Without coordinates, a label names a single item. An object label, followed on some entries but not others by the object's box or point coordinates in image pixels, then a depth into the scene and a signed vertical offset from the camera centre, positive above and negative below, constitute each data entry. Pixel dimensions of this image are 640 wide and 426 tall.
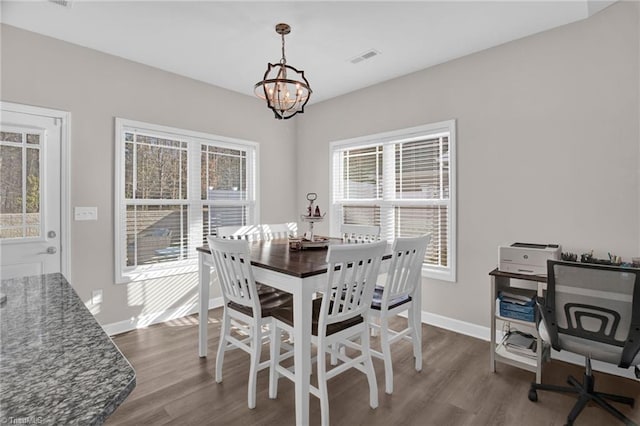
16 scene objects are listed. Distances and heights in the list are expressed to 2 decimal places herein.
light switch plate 3.07 +0.01
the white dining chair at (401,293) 2.25 -0.58
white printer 2.44 -0.34
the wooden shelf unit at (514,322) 2.39 -0.89
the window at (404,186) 3.50 +0.31
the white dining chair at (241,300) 2.10 -0.62
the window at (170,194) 3.45 +0.23
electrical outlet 3.20 -0.80
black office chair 1.81 -0.60
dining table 1.88 -0.43
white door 2.76 +0.19
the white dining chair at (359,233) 3.36 -0.22
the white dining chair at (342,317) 1.88 -0.66
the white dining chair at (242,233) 3.26 -0.20
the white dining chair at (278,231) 3.76 -0.21
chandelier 2.41 +0.89
